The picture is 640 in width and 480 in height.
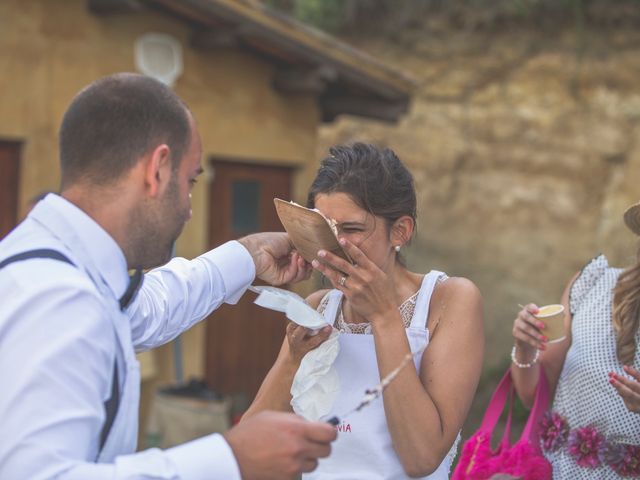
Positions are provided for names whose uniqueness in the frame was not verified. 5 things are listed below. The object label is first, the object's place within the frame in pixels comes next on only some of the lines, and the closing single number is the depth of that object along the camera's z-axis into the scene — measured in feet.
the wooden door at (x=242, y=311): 23.72
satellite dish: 20.99
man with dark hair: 4.86
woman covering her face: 7.53
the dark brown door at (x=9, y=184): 18.72
